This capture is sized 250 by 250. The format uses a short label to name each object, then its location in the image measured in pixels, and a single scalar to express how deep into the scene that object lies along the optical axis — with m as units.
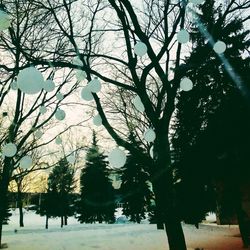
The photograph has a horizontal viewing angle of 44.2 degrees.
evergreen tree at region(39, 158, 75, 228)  28.83
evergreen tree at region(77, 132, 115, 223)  28.91
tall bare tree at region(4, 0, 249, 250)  5.93
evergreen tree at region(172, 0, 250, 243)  11.91
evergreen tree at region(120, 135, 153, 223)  27.02
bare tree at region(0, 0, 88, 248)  7.89
